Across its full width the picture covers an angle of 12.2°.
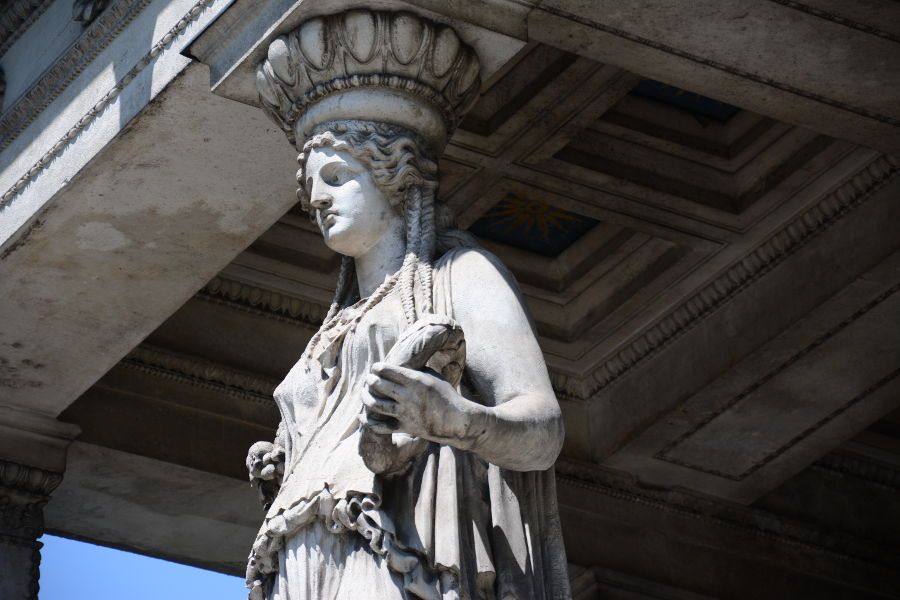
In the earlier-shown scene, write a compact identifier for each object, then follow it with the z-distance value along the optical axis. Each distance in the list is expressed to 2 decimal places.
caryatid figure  11.63
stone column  17.53
